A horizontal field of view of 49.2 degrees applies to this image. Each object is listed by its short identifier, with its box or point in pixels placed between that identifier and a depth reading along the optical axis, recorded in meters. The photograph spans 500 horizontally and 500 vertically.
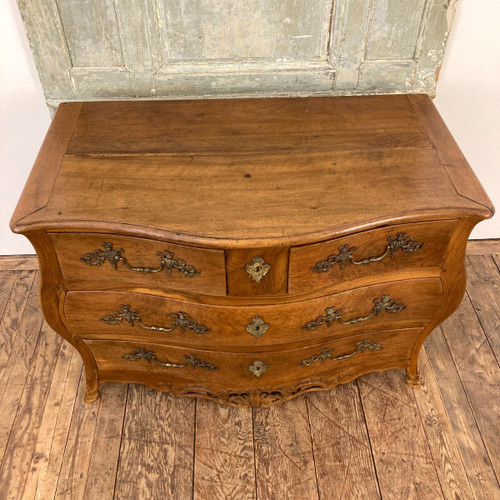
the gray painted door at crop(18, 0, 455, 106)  1.54
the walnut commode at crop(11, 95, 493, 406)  1.32
